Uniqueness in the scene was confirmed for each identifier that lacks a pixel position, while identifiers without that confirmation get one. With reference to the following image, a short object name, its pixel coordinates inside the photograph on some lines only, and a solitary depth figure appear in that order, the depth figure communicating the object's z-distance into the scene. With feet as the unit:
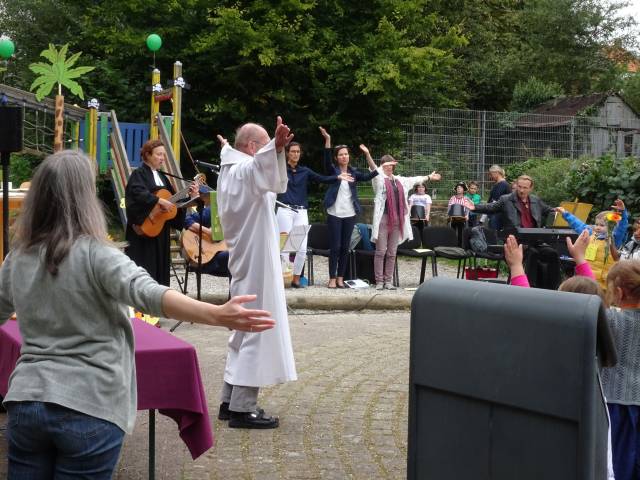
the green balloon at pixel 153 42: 64.28
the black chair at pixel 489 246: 46.94
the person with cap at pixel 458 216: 59.62
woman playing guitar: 34.17
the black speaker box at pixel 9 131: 24.56
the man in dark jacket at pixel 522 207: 41.50
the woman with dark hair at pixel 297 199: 46.01
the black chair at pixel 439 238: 52.11
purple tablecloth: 15.12
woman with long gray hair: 10.33
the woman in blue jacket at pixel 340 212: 46.65
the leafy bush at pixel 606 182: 57.67
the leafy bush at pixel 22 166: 87.45
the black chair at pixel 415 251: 49.67
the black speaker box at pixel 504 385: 11.00
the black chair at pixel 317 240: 49.39
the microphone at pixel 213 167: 30.62
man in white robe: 21.81
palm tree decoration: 51.75
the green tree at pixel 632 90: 137.28
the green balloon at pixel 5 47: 48.55
